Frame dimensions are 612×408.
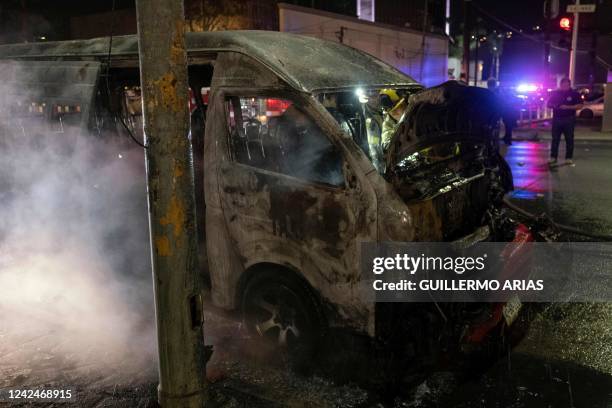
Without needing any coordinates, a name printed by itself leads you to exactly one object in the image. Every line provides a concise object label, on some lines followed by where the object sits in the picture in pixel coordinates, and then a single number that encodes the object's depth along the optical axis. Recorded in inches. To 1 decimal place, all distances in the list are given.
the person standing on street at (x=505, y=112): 159.2
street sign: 625.0
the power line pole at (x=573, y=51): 739.4
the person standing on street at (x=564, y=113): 450.6
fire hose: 253.4
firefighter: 176.2
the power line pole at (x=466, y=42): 941.8
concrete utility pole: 101.7
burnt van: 132.2
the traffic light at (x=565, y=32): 676.7
